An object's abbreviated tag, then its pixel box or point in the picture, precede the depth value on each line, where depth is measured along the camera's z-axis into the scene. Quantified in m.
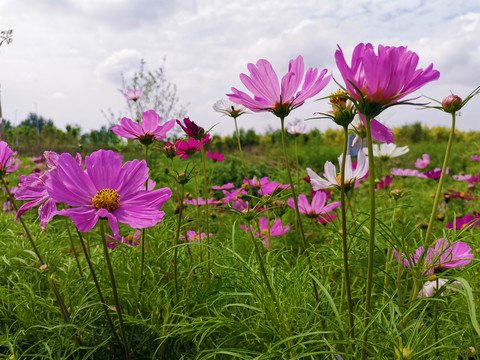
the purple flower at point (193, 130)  0.33
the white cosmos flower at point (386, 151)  0.57
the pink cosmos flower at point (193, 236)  0.45
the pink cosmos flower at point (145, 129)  0.36
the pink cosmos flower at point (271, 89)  0.25
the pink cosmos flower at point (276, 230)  0.41
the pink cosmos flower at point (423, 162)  2.14
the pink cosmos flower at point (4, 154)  0.31
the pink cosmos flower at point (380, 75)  0.18
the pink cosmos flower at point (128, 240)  0.39
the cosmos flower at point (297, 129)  0.53
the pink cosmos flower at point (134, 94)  1.76
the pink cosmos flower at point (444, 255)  0.26
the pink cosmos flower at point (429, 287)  0.32
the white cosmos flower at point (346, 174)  0.31
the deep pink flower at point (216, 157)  0.67
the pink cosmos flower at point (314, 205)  0.42
